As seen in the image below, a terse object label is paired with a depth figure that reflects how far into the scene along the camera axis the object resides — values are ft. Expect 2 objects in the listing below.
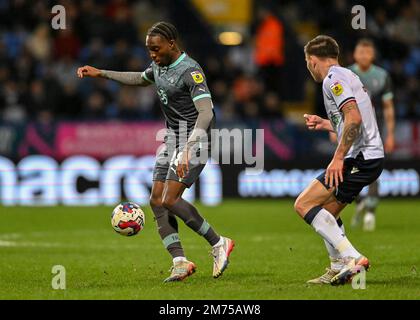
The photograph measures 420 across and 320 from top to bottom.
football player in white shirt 51.11
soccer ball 57.57
